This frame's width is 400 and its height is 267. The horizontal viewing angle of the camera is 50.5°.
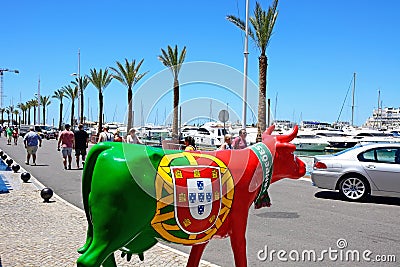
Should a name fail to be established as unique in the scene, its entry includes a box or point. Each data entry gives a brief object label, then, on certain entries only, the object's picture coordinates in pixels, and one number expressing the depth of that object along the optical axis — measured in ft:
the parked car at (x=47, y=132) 181.34
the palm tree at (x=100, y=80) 160.99
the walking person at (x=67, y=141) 55.31
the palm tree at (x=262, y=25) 81.25
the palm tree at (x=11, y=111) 396.53
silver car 35.81
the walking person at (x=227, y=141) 24.34
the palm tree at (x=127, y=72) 118.79
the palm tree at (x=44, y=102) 293.23
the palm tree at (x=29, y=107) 344.08
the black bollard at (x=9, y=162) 58.57
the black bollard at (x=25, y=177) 43.60
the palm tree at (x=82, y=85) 173.49
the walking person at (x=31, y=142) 60.82
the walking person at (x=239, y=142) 26.86
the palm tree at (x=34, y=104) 321.52
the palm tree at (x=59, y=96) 238.72
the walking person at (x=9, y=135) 124.47
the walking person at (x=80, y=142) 57.31
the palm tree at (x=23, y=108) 367.33
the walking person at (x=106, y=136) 53.72
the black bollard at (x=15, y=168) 51.75
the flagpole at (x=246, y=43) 63.21
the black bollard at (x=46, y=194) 32.91
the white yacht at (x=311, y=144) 118.83
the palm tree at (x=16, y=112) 412.36
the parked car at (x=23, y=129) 200.26
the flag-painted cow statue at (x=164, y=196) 11.84
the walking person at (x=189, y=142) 26.14
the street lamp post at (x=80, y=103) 170.50
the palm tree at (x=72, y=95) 213.46
